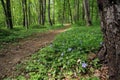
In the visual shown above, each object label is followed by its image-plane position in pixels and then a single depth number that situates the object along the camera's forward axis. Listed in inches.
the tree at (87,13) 304.5
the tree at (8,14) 378.6
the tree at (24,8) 377.7
